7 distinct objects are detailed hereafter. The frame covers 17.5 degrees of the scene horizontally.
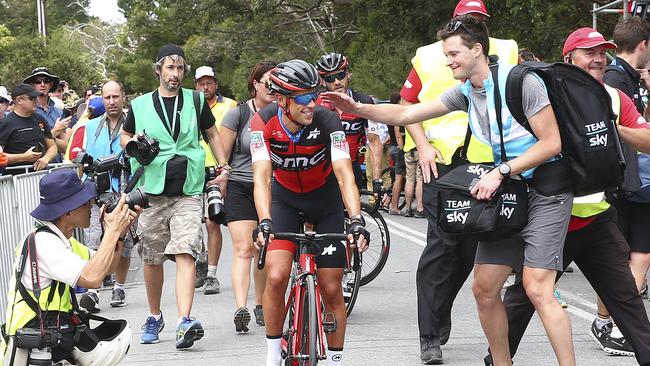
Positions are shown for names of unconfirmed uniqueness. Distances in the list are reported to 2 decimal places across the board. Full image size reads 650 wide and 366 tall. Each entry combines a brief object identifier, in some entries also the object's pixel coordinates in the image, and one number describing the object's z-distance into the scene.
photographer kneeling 10.80
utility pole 89.86
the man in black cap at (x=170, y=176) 15.97
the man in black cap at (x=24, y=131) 23.42
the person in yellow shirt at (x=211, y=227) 20.54
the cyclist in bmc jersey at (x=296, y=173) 12.28
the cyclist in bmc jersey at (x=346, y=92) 17.49
